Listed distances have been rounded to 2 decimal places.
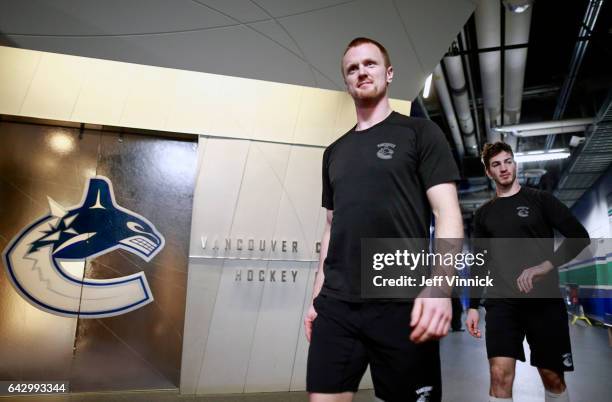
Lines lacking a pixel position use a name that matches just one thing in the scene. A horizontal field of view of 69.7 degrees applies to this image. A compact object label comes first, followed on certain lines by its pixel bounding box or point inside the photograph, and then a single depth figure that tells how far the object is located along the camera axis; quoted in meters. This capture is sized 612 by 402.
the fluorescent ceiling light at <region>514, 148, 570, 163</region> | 7.58
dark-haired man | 2.10
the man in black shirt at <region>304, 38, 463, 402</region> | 1.09
